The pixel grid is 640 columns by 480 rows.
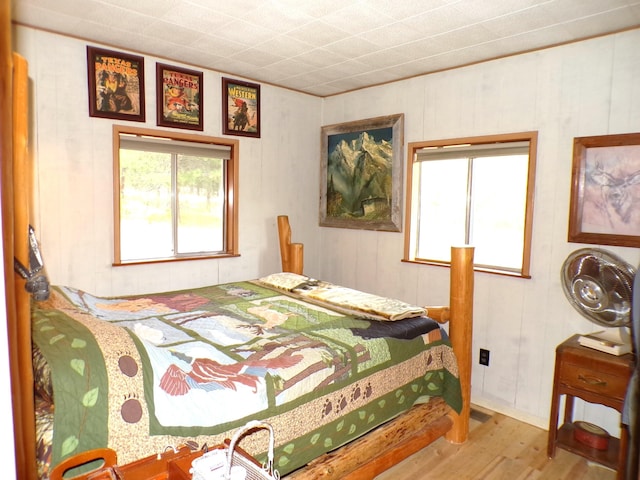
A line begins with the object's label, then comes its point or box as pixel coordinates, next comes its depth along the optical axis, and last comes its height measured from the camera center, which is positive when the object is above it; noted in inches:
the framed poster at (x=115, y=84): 120.8 +35.2
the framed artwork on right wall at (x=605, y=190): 102.4 +7.2
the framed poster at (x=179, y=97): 133.3 +35.4
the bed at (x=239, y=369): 53.6 -26.0
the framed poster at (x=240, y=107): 148.9 +36.5
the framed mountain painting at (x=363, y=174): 152.6 +14.8
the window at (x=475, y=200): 126.3 +5.1
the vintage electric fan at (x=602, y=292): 96.0 -17.1
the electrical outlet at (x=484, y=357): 132.2 -43.0
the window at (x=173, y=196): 133.3 +4.3
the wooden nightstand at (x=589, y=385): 92.1 -36.9
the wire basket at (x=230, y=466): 40.5 -24.8
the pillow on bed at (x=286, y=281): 128.9 -21.3
